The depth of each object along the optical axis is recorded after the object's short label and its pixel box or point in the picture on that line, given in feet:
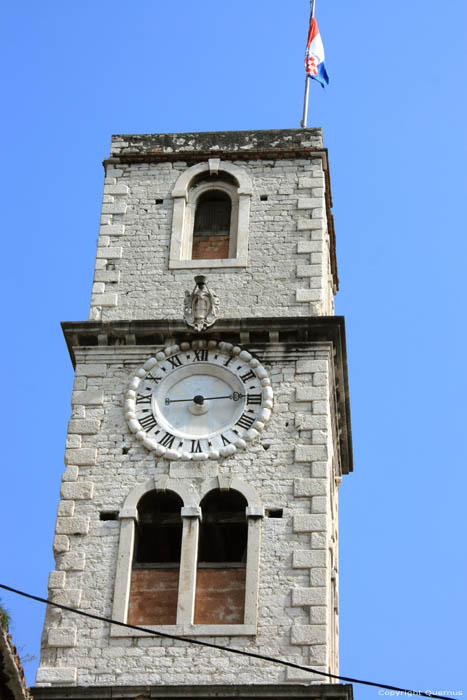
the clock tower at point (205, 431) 83.82
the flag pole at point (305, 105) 109.19
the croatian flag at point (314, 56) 114.52
